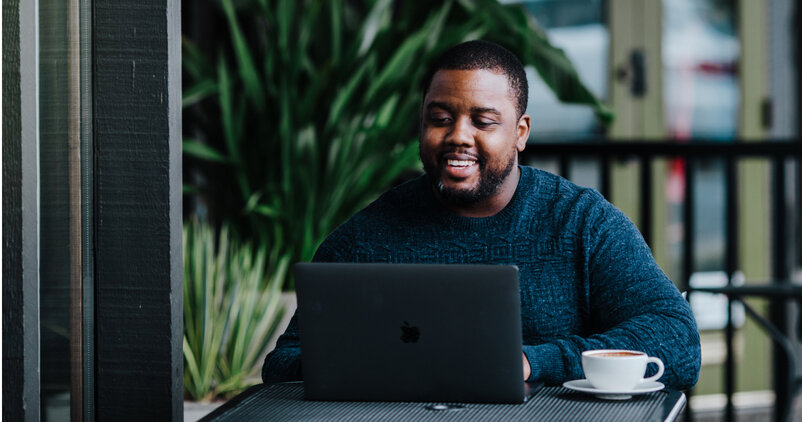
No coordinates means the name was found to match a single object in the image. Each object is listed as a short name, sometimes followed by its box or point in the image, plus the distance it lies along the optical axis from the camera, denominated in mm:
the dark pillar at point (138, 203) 2705
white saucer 2771
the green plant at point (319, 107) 4742
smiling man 3180
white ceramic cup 2773
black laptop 2678
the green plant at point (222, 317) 4034
